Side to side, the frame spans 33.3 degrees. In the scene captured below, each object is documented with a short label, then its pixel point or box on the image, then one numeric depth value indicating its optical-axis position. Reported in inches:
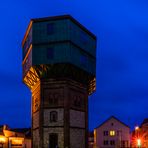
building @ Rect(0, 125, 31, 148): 2158.1
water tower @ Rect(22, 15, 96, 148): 1505.4
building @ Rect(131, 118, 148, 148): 2740.3
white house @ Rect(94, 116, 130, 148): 2837.7
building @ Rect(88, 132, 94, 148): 3371.9
